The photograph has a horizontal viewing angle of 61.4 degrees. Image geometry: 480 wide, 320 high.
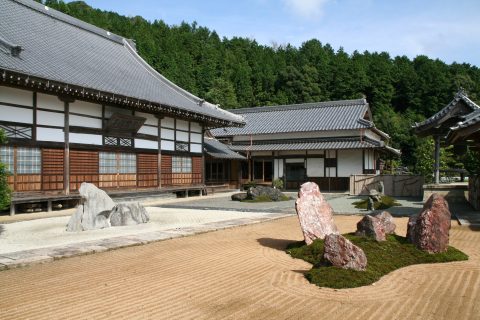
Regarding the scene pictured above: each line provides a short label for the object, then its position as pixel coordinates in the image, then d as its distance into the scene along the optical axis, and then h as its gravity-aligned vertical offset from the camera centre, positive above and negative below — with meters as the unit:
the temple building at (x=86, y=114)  13.87 +2.56
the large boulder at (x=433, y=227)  6.88 -1.00
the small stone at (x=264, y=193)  19.70 -1.10
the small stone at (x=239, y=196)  19.97 -1.26
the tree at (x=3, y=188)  8.61 -0.32
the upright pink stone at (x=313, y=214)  7.63 -0.84
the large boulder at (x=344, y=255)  5.65 -1.19
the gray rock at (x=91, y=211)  10.20 -1.00
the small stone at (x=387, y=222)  7.84 -1.02
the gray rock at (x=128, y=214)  11.11 -1.19
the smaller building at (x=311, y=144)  29.03 +1.98
